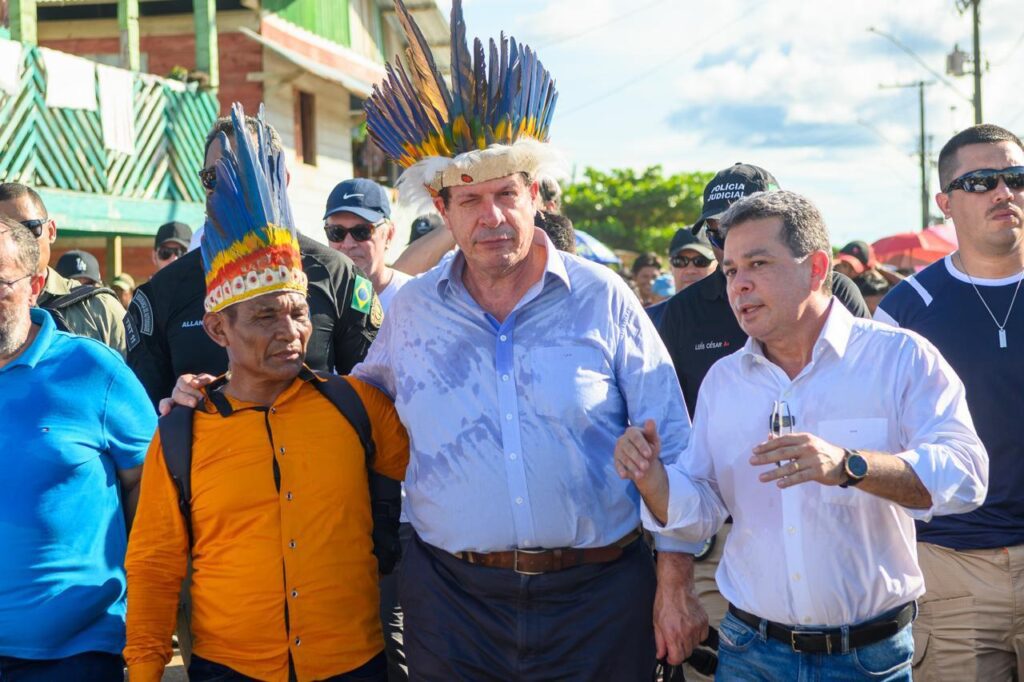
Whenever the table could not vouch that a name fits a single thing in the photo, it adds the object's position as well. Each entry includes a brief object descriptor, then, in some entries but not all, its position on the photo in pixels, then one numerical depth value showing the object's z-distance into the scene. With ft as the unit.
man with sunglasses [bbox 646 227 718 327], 23.15
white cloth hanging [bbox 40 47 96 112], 42.45
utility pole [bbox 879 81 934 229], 158.92
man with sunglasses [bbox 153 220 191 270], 29.53
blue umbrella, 31.24
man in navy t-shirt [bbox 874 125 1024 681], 13.51
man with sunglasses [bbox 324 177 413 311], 18.57
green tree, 173.06
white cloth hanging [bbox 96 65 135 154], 45.29
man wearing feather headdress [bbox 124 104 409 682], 11.21
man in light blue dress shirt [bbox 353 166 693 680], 11.37
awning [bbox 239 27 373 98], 58.34
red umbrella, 57.69
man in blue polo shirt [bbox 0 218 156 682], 11.60
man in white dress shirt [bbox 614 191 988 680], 10.24
